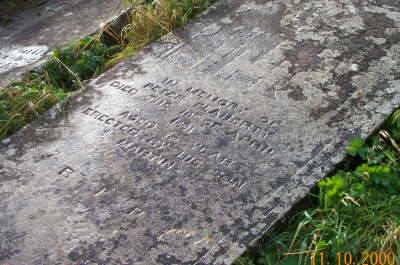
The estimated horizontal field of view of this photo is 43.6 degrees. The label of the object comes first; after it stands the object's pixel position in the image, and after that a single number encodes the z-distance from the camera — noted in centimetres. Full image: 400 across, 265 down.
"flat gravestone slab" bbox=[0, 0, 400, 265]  214
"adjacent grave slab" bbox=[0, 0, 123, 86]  344
